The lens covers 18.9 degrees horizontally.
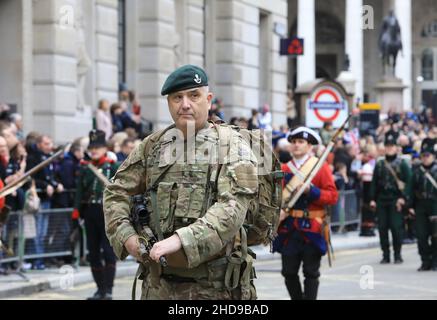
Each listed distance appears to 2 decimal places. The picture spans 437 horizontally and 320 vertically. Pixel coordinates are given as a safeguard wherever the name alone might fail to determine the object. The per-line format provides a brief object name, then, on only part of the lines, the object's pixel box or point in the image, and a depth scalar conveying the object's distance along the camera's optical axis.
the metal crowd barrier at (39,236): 16.09
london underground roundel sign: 23.73
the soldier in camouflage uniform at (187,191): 6.41
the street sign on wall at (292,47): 27.09
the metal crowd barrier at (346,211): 24.58
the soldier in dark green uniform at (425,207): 18.52
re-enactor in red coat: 11.82
